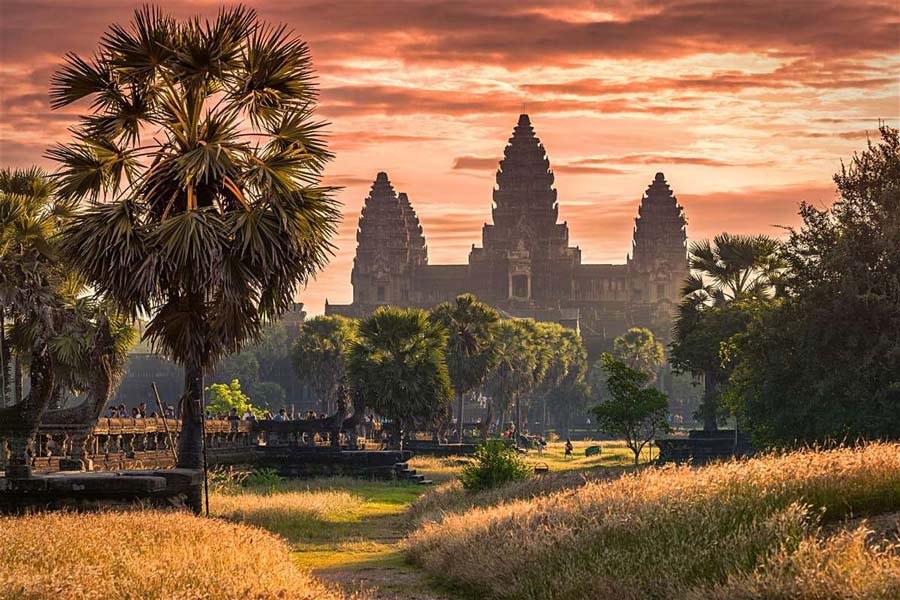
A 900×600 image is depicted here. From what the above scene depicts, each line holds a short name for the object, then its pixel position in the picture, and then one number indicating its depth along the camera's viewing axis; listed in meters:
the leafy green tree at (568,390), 152.00
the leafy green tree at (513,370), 119.31
